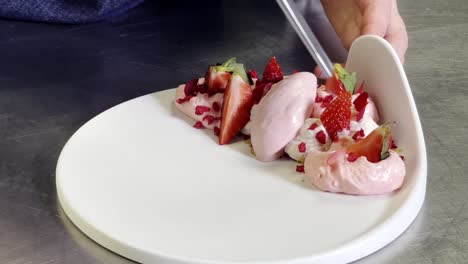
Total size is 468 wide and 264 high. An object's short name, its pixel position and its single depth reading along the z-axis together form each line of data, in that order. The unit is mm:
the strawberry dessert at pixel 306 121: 941
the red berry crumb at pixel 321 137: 1002
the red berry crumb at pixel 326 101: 1036
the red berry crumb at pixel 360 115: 1026
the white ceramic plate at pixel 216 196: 867
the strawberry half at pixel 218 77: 1112
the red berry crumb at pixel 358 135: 997
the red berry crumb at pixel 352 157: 940
